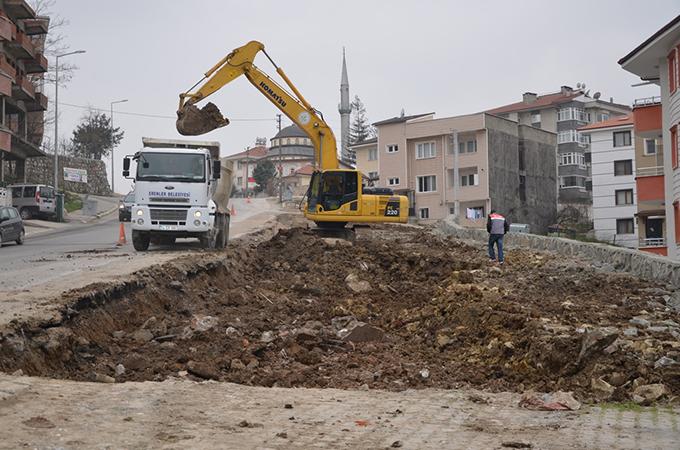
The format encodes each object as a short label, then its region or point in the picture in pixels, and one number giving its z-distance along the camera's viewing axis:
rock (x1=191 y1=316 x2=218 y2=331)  11.05
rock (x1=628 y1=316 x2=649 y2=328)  10.67
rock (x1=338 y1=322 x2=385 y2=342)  11.01
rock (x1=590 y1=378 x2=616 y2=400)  7.79
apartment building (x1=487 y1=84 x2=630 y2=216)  80.44
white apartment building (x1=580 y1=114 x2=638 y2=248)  59.12
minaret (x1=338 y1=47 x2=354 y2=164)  119.50
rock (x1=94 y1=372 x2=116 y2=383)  8.23
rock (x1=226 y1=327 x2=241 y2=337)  11.02
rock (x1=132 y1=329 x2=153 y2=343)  10.42
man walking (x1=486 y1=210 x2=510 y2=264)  21.55
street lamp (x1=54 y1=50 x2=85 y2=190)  49.28
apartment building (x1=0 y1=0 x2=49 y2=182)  49.62
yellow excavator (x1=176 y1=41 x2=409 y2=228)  25.25
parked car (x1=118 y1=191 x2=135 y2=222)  41.28
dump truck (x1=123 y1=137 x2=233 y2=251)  21.03
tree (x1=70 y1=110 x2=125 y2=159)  97.25
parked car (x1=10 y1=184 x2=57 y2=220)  49.38
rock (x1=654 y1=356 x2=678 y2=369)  8.26
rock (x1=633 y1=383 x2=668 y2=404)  7.55
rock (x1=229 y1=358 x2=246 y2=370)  9.02
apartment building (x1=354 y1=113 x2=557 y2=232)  65.25
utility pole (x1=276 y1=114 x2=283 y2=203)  78.75
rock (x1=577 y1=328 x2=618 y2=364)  8.72
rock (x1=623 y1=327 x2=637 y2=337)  9.87
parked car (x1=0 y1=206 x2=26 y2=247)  30.08
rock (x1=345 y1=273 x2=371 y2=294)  16.58
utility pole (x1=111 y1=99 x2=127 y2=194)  83.50
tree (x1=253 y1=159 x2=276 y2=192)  112.19
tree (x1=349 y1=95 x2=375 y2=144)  129.75
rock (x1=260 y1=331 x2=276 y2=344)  10.79
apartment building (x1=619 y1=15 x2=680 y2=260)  26.36
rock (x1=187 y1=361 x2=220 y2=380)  8.50
